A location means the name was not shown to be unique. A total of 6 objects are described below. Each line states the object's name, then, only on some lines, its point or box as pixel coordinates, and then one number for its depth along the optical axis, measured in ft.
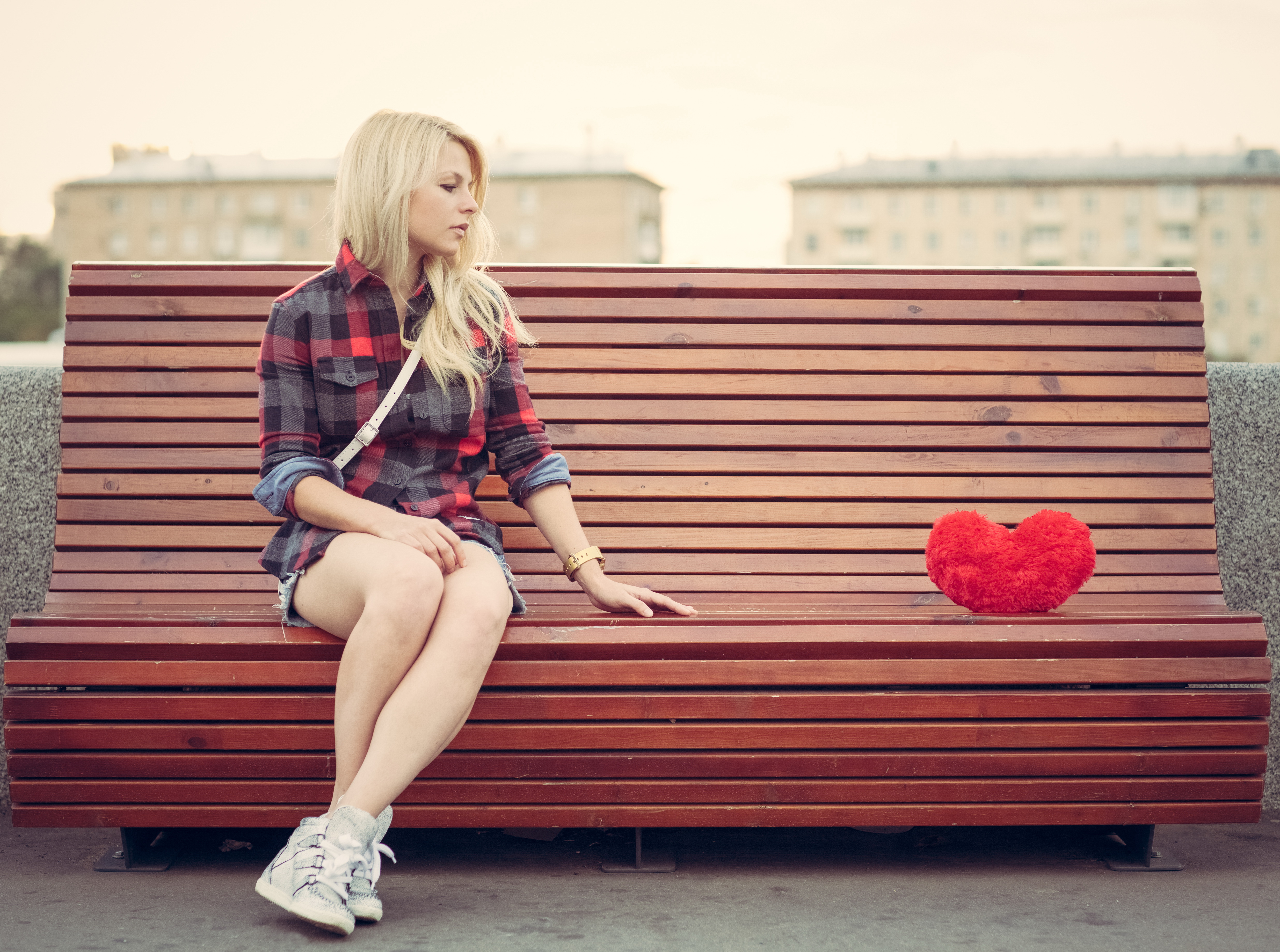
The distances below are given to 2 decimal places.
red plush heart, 9.32
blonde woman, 8.09
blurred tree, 203.00
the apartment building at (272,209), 252.01
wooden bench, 8.73
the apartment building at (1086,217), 253.44
